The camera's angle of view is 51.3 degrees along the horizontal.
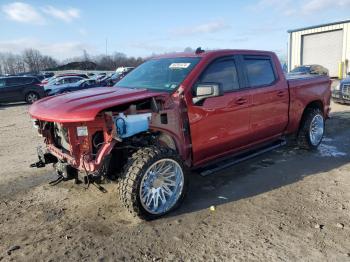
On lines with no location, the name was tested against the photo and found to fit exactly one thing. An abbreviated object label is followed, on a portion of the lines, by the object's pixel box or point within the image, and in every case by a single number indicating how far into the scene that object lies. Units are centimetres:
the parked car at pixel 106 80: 2328
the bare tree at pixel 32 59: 8619
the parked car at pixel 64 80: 2376
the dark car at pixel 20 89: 2039
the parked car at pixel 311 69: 2307
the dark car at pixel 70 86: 2195
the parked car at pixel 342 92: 1261
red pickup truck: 396
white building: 2847
